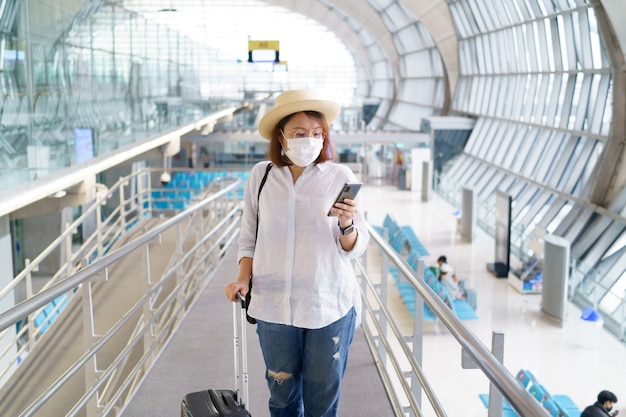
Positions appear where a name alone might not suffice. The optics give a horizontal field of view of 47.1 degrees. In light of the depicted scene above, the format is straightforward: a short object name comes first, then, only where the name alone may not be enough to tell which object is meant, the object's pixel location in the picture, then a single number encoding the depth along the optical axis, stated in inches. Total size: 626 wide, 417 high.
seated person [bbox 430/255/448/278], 569.3
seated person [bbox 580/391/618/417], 303.5
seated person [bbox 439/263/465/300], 522.5
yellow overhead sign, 1653.5
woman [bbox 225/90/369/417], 114.7
